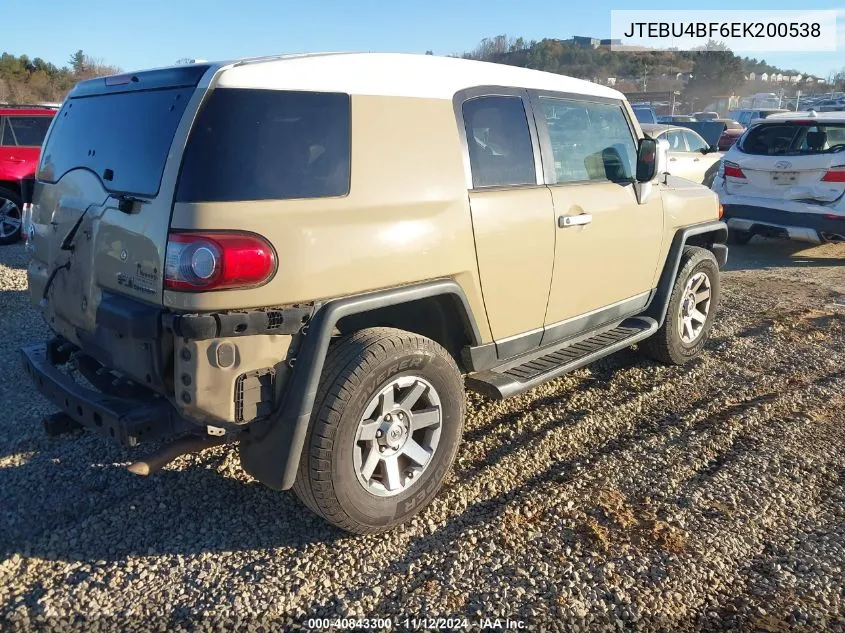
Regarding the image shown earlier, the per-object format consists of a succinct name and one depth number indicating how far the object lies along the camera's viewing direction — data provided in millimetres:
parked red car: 9391
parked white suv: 8555
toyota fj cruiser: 2535
